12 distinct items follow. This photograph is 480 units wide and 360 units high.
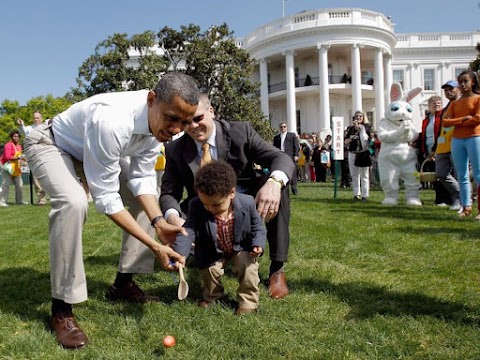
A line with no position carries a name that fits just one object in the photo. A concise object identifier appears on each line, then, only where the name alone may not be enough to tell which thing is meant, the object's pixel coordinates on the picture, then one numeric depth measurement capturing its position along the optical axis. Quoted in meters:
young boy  2.90
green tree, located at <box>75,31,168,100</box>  22.91
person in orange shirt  5.91
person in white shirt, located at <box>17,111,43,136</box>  9.39
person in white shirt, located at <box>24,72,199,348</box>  2.51
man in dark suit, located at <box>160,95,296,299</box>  3.38
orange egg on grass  2.44
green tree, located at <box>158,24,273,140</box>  23.69
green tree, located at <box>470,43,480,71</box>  17.79
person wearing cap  7.16
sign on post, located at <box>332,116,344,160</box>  11.24
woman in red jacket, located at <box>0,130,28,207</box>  11.44
